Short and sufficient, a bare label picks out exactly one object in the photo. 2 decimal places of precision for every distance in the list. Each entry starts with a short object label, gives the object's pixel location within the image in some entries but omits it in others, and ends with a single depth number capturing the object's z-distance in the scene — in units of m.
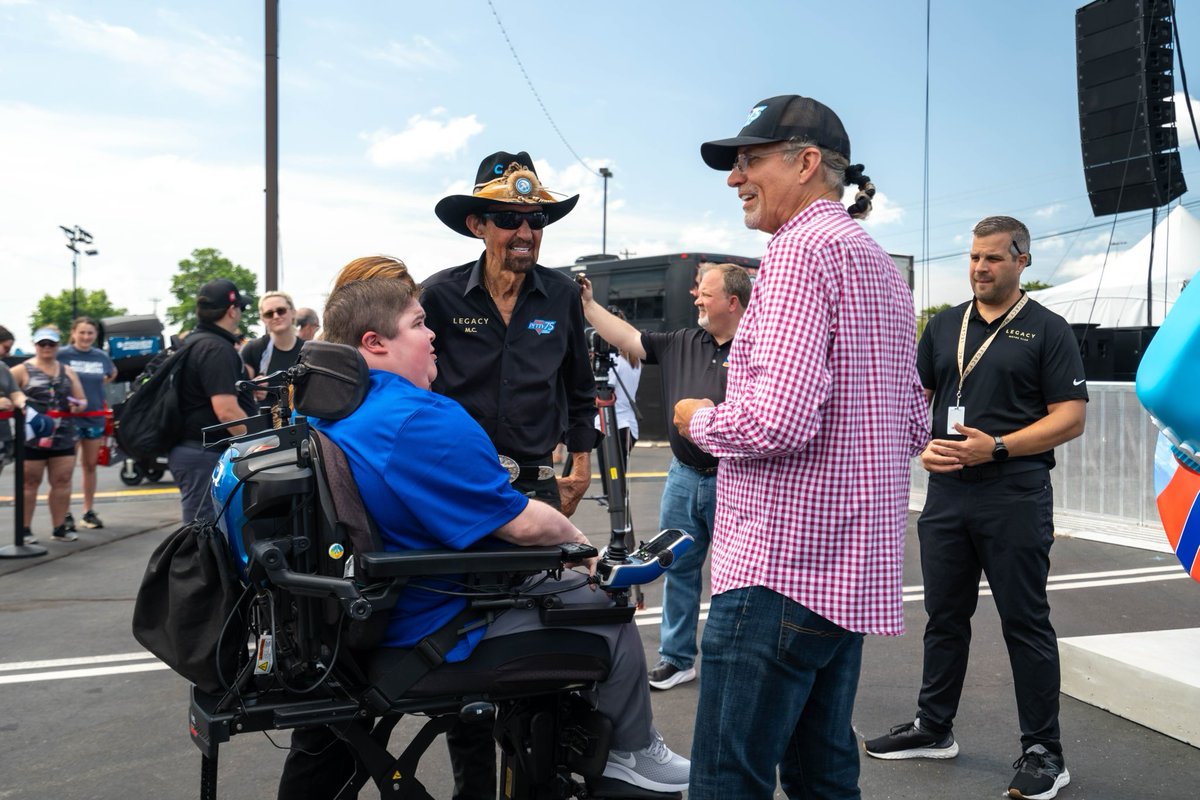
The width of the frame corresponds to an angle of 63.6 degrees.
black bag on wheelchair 2.29
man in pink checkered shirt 2.03
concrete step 3.88
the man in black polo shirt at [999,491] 3.47
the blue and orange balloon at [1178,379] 1.84
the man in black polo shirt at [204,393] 5.44
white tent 16.88
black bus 19.36
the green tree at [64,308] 92.38
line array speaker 10.47
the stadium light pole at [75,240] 57.25
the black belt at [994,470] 3.54
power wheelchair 2.23
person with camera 4.45
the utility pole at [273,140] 13.38
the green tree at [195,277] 89.62
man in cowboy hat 3.51
